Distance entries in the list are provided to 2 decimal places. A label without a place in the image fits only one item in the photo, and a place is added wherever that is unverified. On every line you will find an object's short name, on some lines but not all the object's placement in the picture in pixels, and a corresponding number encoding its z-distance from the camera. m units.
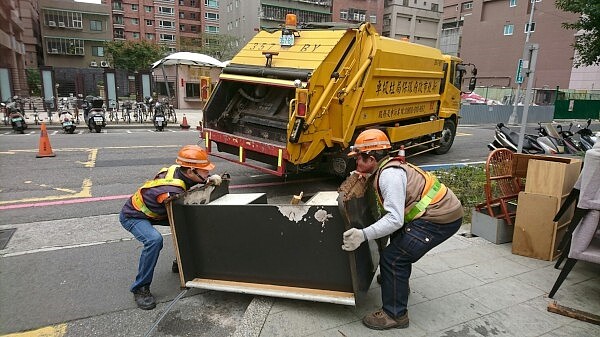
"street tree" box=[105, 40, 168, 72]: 46.50
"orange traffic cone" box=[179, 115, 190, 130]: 16.02
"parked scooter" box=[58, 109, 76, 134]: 13.13
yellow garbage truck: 5.98
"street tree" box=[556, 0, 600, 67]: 10.49
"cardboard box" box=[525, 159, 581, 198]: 3.92
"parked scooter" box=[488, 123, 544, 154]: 9.34
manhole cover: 4.48
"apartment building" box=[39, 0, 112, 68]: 47.53
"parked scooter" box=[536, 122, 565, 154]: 9.37
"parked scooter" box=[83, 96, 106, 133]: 13.65
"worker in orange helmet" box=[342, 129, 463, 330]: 2.74
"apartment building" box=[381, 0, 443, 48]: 55.72
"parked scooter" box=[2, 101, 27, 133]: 12.97
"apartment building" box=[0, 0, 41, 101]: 17.97
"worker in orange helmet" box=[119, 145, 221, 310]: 3.22
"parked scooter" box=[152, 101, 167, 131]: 14.85
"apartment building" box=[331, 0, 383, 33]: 53.06
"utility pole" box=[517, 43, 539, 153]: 6.63
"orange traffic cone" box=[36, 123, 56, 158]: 9.10
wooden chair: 4.42
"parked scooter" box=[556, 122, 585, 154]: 10.01
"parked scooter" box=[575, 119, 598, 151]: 10.11
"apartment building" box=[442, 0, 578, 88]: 41.28
